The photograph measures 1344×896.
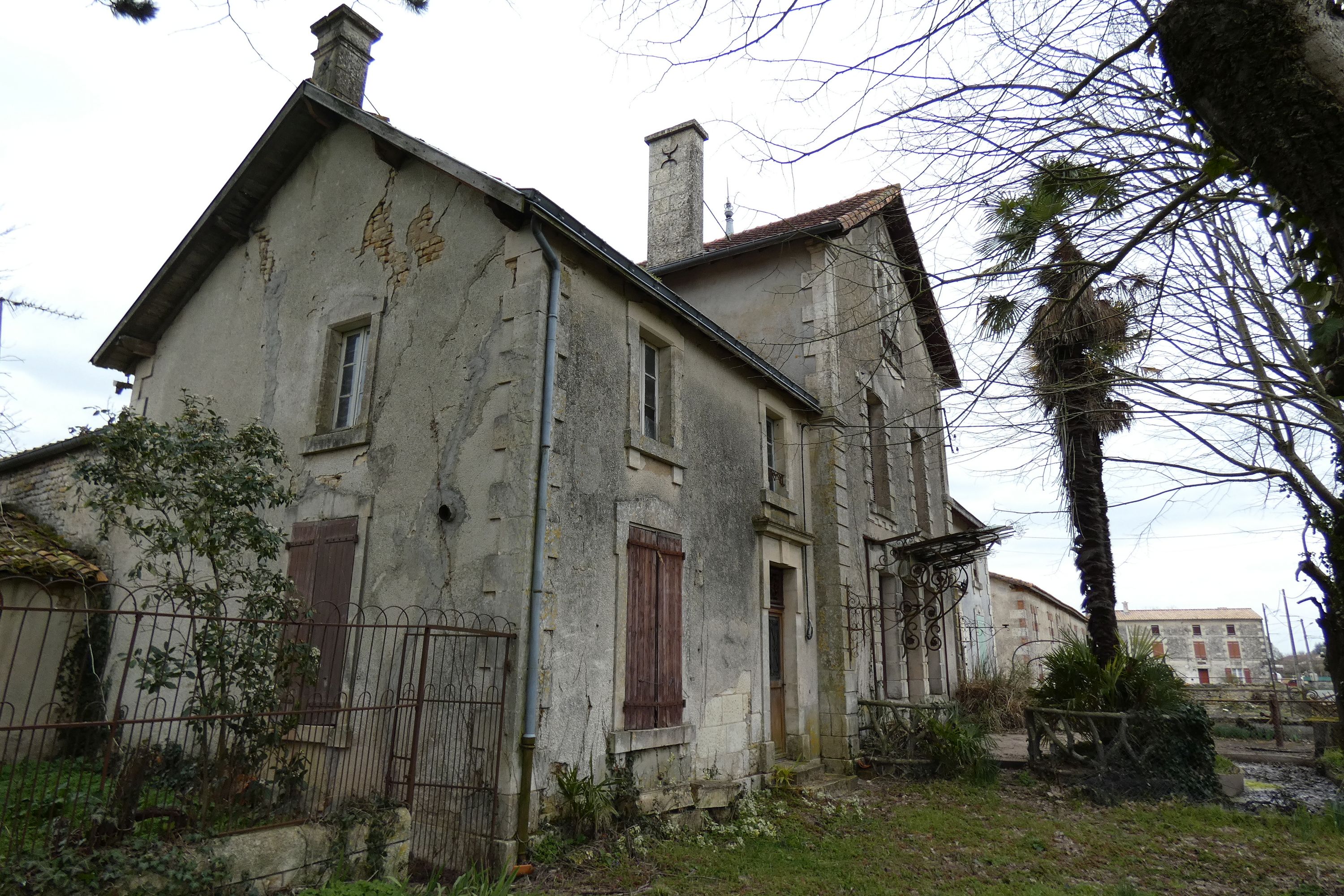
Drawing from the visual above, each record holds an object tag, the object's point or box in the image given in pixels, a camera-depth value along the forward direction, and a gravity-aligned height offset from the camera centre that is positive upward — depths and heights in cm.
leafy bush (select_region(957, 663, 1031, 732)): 1398 -31
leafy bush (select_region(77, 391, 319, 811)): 554 +86
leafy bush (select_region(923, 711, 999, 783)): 954 -81
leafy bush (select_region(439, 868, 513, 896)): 496 -131
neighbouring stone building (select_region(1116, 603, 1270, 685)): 5444 +285
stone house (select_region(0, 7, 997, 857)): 659 +231
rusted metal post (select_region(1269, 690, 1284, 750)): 1313 -52
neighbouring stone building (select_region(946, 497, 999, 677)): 1639 +138
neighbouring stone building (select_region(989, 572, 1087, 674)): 2345 +187
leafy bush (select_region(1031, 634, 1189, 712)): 934 +2
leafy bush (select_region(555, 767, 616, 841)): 619 -97
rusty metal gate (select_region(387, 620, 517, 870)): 585 -54
